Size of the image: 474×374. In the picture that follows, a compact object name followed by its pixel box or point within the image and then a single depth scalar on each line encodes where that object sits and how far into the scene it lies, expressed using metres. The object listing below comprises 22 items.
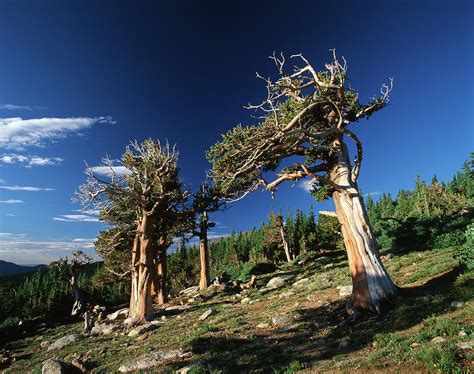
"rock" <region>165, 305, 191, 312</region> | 22.41
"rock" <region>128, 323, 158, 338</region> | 15.43
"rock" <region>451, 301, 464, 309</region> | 8.16
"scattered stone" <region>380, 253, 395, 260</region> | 22.47
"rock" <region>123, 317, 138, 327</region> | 18.17
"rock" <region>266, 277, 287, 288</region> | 24.71
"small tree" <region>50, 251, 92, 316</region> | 28.62
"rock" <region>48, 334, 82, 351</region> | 16.09
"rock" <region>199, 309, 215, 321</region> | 16.23
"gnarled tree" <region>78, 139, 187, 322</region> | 18.86
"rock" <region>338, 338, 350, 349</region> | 7.92
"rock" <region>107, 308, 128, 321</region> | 24.75
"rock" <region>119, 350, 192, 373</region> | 9.04
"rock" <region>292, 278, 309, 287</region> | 21.39
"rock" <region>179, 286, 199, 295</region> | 34.61
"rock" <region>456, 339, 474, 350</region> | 5.60
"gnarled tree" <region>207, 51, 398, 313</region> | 11.05
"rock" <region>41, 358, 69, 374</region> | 9.11
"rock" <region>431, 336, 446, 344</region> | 6.25
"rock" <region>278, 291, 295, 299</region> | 18.25
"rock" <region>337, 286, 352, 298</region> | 14.63
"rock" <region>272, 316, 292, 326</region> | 11.94
